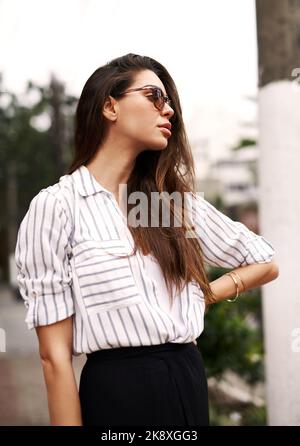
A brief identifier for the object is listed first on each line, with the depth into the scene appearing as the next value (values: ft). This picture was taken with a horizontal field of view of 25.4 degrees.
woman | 5.89
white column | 10.40
